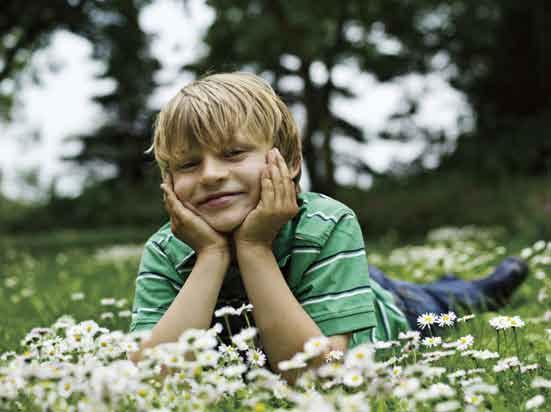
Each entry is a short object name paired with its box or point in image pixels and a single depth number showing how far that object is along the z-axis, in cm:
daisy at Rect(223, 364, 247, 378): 176
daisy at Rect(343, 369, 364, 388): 171
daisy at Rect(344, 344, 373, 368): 164
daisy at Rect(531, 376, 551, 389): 177
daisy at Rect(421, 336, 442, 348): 213
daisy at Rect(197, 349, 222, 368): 169
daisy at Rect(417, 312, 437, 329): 233
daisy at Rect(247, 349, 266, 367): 207
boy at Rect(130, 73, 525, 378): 236
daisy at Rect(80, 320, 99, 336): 216
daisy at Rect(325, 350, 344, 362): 209
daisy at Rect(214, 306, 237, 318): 205
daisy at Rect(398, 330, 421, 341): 202
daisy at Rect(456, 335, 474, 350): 211
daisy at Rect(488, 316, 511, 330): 213
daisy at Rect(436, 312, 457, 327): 224
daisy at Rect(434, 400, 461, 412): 151
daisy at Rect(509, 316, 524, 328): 215
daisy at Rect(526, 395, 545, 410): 161
